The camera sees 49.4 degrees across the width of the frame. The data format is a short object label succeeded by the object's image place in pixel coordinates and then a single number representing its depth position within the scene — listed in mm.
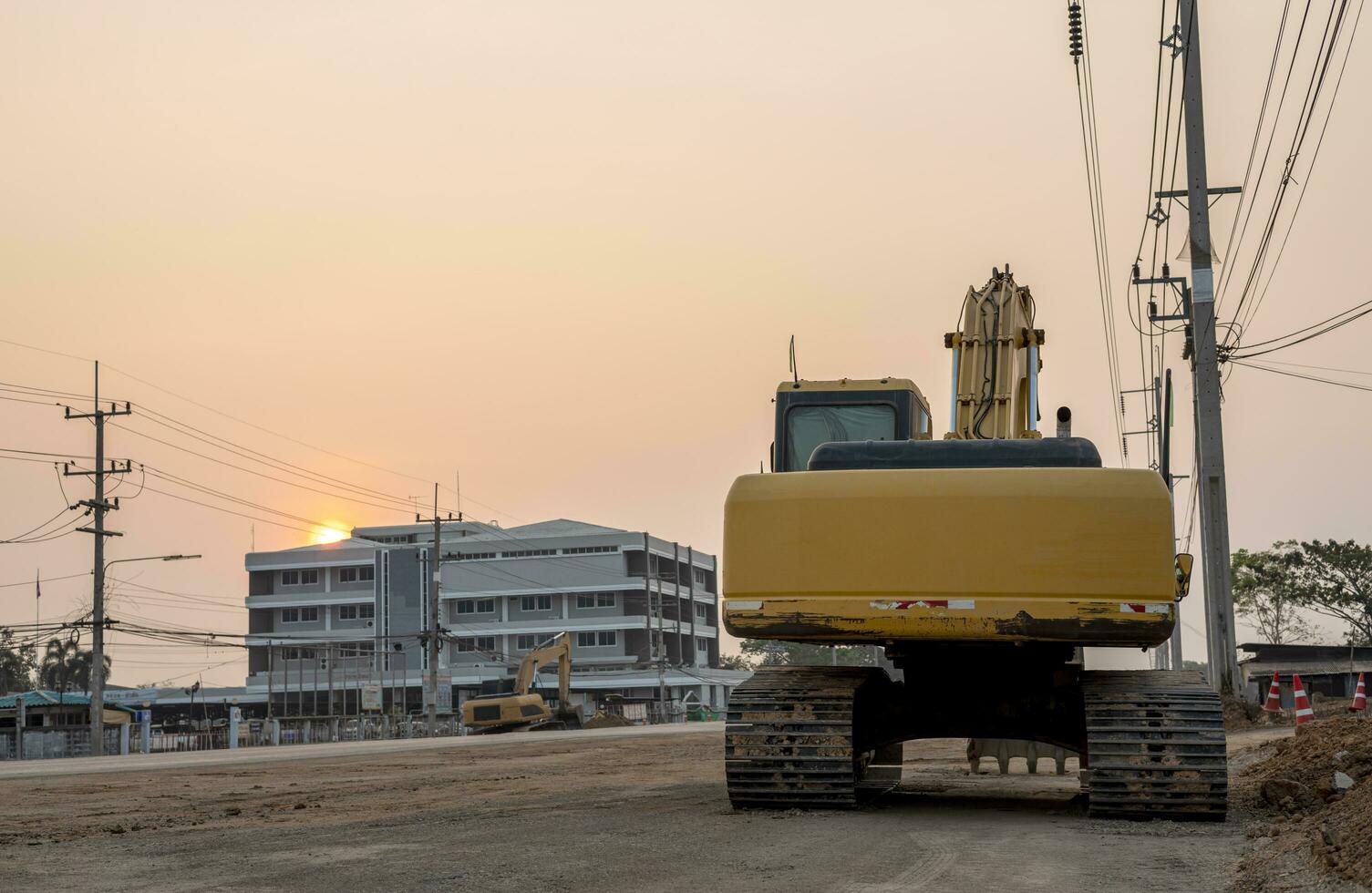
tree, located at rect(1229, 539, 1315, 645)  79188
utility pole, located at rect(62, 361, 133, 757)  51906
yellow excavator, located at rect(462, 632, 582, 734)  61969
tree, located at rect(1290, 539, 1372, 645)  75812
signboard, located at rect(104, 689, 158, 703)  127562
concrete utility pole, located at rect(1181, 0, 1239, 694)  26562
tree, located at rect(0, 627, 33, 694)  127694
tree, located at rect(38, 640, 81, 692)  125188
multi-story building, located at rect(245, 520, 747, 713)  117000
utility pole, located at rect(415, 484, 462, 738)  68625
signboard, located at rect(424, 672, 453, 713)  112675
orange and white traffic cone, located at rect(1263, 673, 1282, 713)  30109
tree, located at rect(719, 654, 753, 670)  178750
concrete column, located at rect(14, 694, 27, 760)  51125
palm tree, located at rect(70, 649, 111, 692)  130000
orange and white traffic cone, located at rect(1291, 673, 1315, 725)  24625
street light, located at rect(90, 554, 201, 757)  51656
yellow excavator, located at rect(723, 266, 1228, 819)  10797
